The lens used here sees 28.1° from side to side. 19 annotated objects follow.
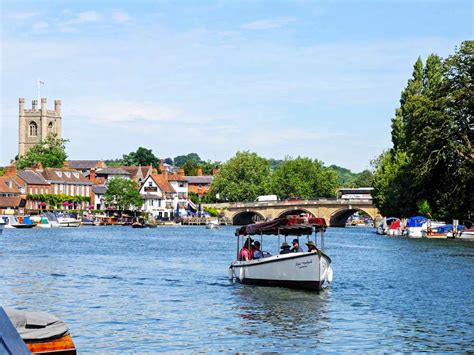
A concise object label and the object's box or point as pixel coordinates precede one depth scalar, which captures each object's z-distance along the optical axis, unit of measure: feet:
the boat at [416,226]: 363.19
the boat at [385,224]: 419.95
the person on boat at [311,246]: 132.77
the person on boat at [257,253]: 144.56
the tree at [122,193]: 586.04
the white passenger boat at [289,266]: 131.64
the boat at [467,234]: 319.68
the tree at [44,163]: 653.22
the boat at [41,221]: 497.46
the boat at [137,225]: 522.88
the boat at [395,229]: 393.29
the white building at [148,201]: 649.61
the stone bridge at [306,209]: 559.38
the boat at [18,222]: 472.03
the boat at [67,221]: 514.80
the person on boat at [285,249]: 138.00
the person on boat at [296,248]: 137.66
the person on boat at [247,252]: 144.87
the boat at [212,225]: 539.08
